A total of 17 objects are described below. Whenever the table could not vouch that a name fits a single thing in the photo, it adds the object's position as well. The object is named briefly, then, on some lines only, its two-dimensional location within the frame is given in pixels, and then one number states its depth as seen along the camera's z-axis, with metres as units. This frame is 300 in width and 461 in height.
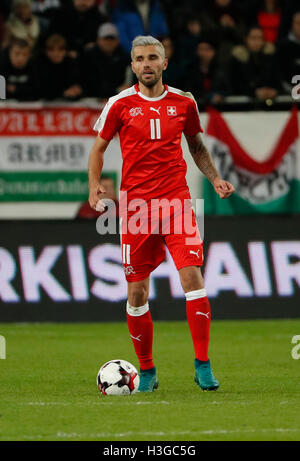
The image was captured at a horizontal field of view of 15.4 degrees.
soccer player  8.11
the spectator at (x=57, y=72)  15.87
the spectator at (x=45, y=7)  17.77
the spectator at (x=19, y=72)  15.84
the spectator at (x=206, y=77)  16.34
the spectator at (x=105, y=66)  16.25
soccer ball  8.02
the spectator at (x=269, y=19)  18.28
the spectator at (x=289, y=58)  16.88
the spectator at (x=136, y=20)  17.31
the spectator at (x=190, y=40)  17.11
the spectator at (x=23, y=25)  16.98
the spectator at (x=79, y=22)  17.02
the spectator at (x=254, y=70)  16.50
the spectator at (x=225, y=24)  17.54
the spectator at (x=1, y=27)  17.33
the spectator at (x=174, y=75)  16.31
